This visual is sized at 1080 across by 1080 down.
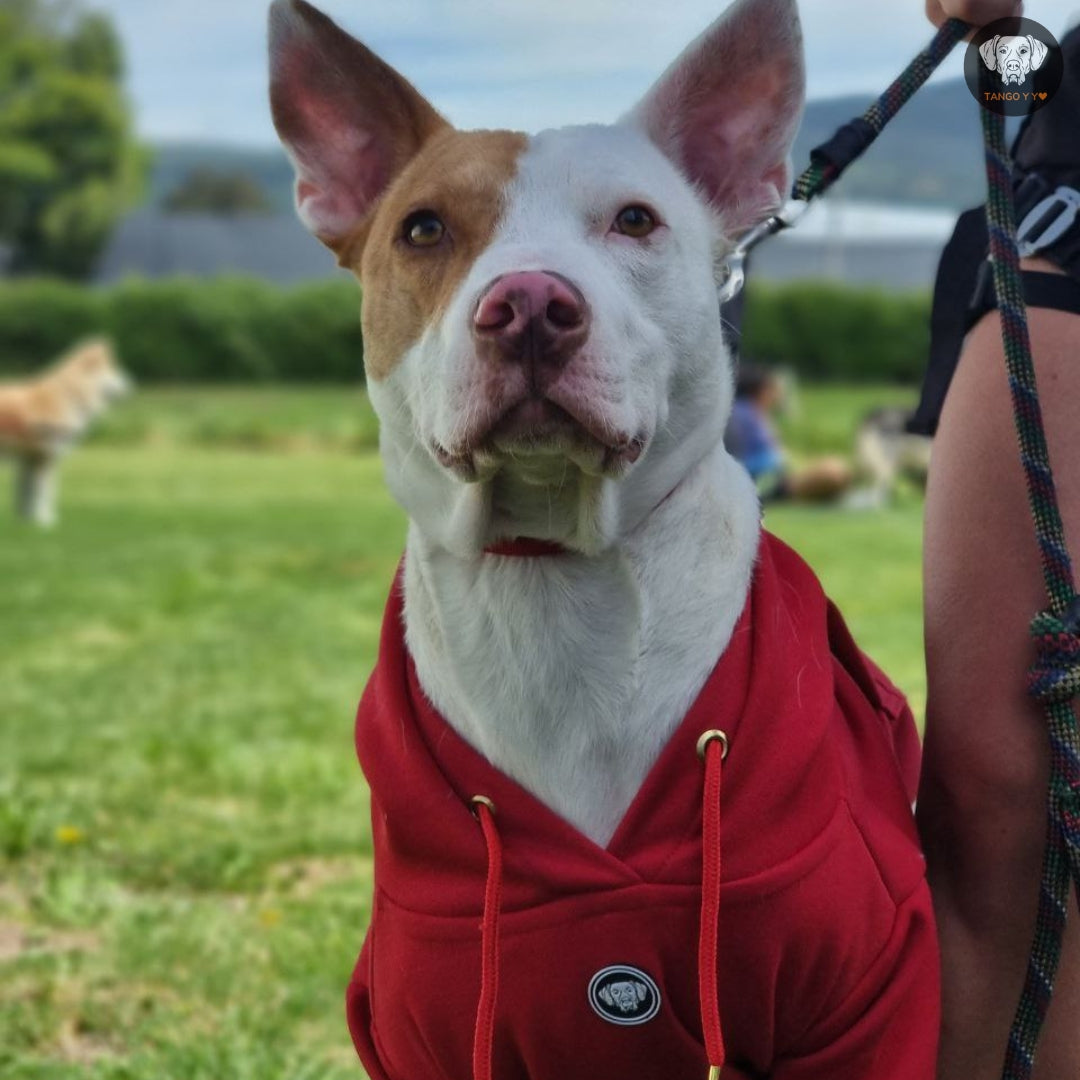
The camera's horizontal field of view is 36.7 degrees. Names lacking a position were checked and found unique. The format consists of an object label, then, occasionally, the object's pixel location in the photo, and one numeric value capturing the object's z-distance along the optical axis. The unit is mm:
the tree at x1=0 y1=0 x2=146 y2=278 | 55406
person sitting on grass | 14680
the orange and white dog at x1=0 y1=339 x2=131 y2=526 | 14625
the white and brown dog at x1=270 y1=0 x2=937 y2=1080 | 2182
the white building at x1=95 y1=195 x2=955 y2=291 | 43000
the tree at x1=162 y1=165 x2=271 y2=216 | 77375
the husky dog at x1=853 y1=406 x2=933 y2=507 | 16359
